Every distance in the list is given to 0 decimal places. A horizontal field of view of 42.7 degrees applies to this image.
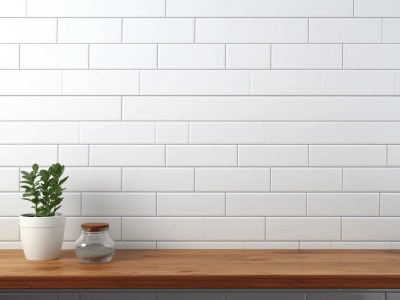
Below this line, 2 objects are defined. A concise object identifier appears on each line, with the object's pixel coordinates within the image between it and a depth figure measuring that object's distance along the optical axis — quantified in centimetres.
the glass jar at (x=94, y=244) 161
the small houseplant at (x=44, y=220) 166
